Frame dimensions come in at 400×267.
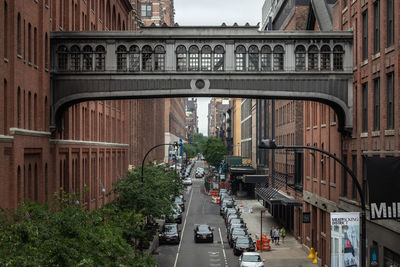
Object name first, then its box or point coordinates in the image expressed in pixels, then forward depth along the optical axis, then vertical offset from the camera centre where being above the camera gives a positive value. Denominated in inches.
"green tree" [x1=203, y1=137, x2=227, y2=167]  6358.3 -20.0
